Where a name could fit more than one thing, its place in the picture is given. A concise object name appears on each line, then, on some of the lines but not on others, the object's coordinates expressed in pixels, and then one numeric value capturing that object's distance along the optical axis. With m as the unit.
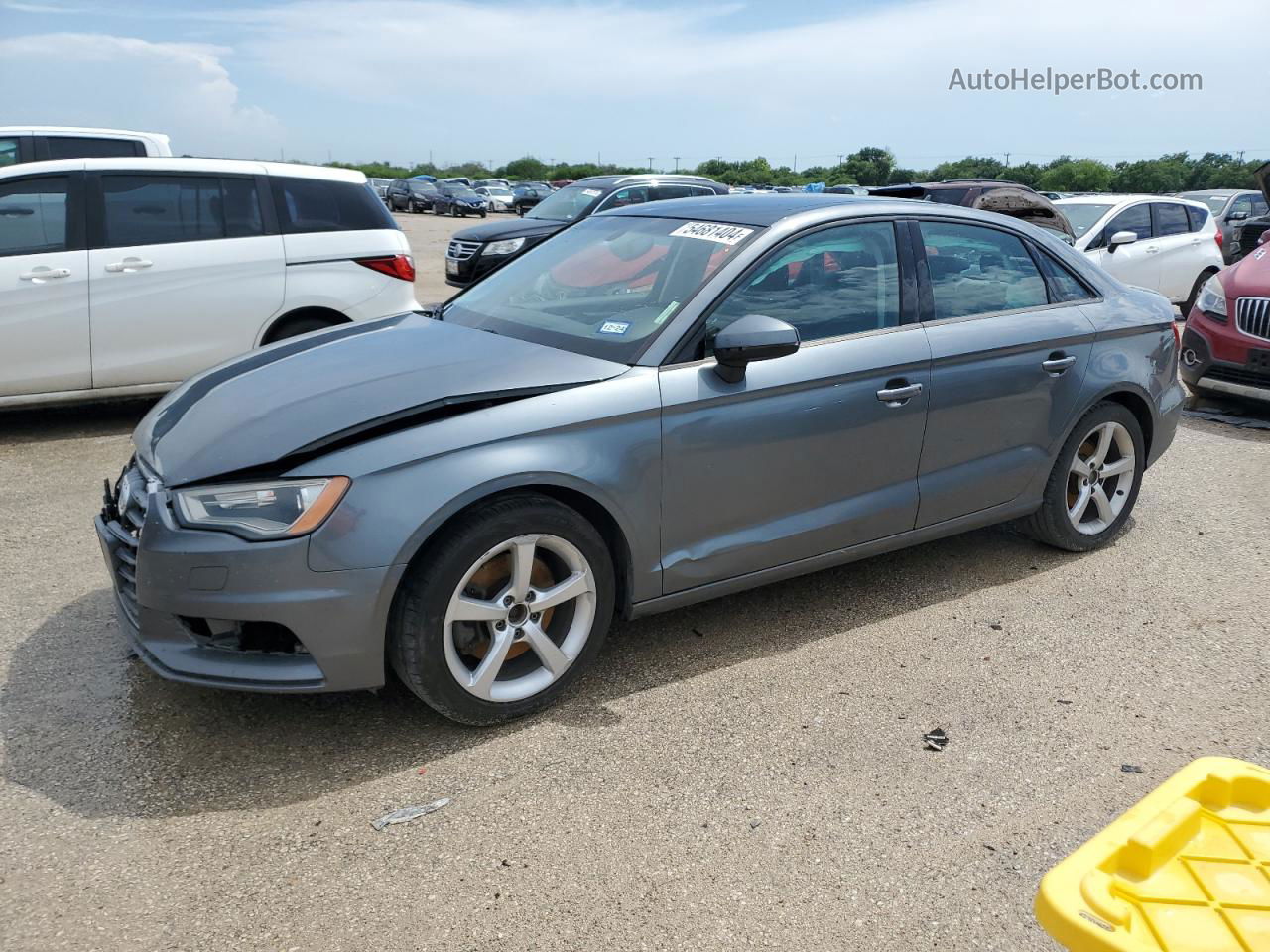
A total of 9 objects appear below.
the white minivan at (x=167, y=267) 6.43
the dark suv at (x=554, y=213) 13.48
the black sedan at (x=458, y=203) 44.16
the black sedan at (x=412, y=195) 45.81
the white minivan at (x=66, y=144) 9.68
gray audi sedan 3.02
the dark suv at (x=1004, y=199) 11.52
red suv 7.71
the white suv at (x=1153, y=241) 12.06
